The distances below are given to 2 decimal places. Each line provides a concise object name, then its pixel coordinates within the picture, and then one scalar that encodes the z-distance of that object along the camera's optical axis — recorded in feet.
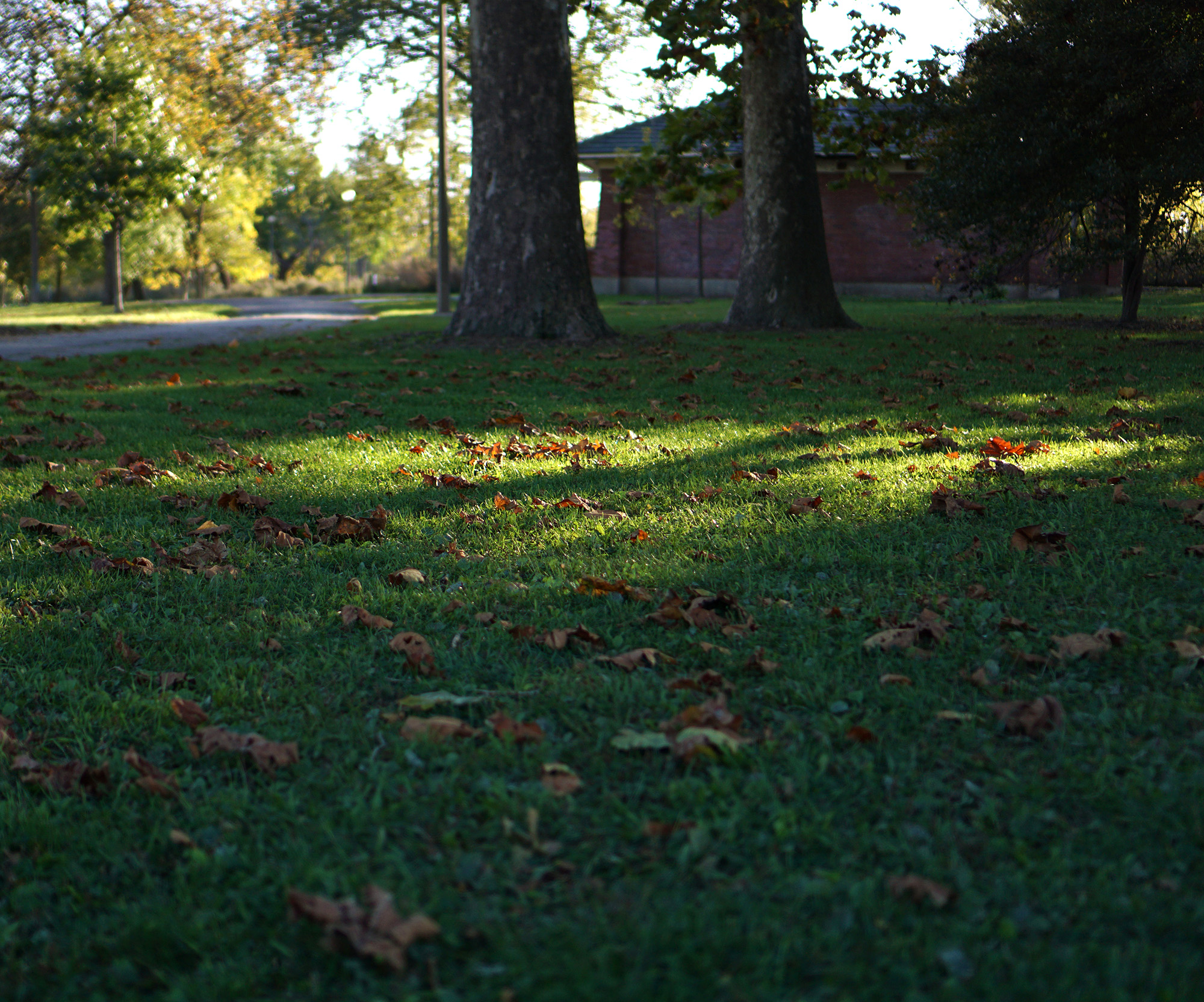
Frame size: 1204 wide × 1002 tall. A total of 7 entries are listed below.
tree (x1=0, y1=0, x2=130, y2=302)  65.67
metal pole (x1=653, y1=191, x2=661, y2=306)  109.09
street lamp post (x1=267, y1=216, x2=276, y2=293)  303.19
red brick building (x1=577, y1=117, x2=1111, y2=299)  110.63
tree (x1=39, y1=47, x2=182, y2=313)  78.64
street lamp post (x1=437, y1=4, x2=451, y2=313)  75.25
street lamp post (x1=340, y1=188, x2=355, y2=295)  220.84
